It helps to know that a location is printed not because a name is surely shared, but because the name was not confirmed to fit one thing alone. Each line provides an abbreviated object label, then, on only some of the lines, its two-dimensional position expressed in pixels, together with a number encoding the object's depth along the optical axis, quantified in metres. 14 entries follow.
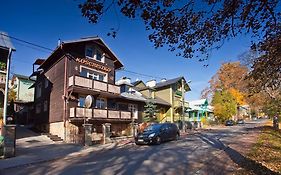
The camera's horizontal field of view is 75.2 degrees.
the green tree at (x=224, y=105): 41.91
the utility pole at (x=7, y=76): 12.44
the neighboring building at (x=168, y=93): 30.65
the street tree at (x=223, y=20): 4.01
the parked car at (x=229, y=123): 40.44
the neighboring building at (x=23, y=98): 24.07
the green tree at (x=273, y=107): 21.19
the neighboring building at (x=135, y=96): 24.40
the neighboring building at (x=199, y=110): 40.99
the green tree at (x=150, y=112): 24.79
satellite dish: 16.09
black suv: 14.14
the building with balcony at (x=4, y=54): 13.27
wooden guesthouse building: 16.93
